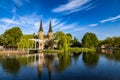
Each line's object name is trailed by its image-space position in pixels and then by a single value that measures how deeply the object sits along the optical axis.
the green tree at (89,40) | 58.48
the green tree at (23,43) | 39.24
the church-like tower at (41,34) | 59.95
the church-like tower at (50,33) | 60.61
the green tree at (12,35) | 41.45
